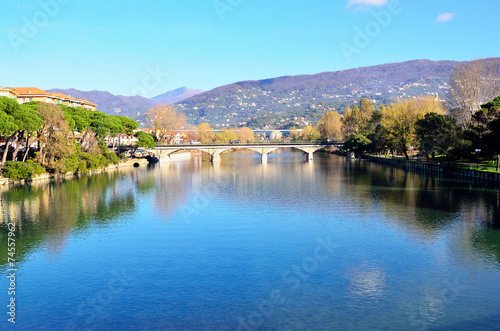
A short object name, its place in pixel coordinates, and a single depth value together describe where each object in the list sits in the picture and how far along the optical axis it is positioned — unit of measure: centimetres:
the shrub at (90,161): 8462
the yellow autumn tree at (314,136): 19085
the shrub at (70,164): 7494
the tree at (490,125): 5809
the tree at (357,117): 14375
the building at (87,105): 14418
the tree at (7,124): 5594
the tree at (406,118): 9144
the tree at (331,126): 16562
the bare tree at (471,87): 8925
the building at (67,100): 12511
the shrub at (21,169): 6519
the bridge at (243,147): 12850
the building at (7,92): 9681
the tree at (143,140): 11712
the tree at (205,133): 17225
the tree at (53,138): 7149
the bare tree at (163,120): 14538
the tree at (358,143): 11599
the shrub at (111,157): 9709
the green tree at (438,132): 7350
